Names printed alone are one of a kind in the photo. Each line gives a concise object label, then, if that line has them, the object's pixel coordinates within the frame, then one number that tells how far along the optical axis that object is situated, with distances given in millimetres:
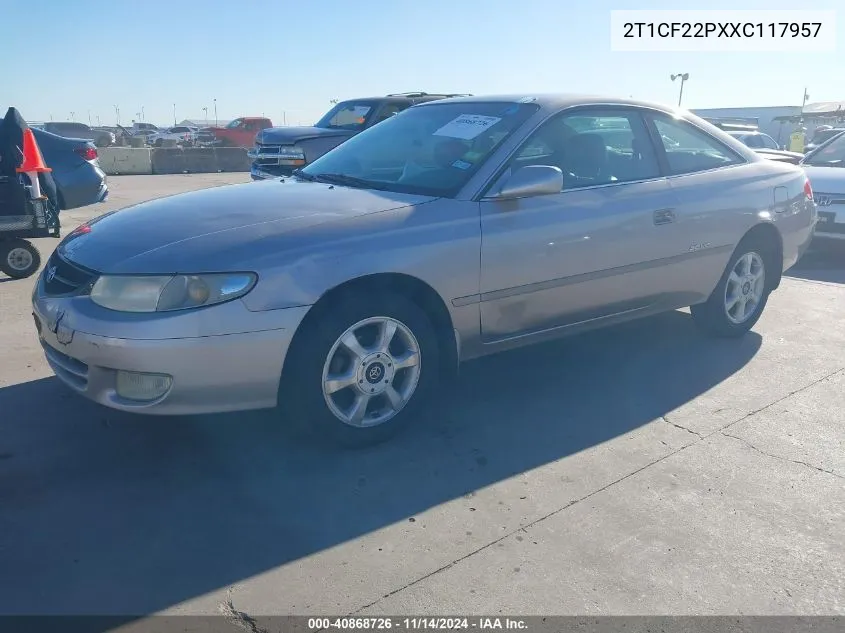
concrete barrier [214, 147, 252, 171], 23625
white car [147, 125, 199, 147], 39938
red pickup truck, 35188
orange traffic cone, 6773
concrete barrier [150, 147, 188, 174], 22891
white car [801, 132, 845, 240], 8133
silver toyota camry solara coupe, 3014
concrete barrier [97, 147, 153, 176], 22344
